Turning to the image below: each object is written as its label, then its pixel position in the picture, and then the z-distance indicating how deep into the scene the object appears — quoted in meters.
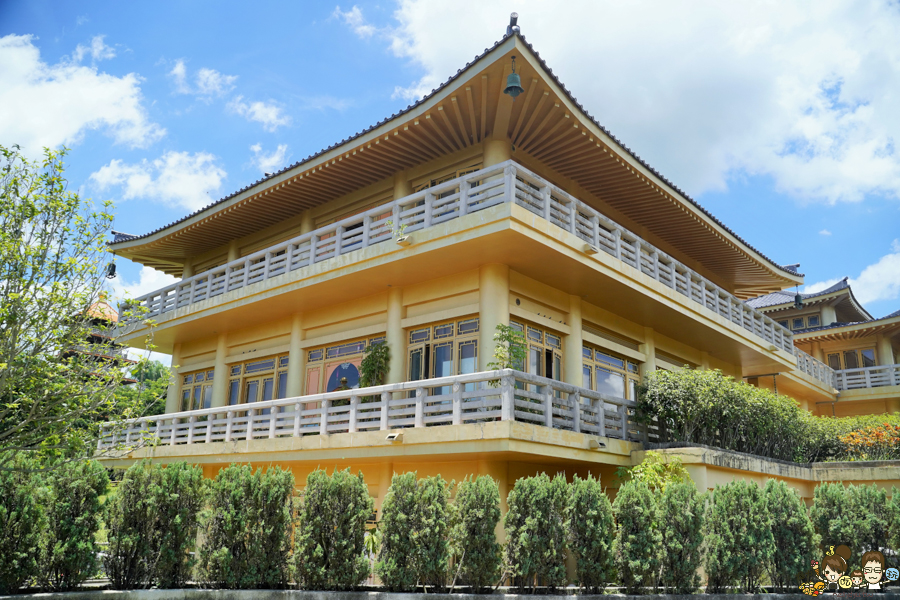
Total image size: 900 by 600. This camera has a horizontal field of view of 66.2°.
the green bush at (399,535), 9.63
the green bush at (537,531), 9.73
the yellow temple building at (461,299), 13.90
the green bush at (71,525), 10.20
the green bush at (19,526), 9.91
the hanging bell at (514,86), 13.22
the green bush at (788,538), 11.09
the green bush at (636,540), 9.90
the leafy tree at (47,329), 10.60
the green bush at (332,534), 9.88
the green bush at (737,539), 10.60
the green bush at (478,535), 9.70
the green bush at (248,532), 10.21
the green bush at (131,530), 10.54
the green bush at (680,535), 10.04
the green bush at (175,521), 10.50
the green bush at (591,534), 9.84
